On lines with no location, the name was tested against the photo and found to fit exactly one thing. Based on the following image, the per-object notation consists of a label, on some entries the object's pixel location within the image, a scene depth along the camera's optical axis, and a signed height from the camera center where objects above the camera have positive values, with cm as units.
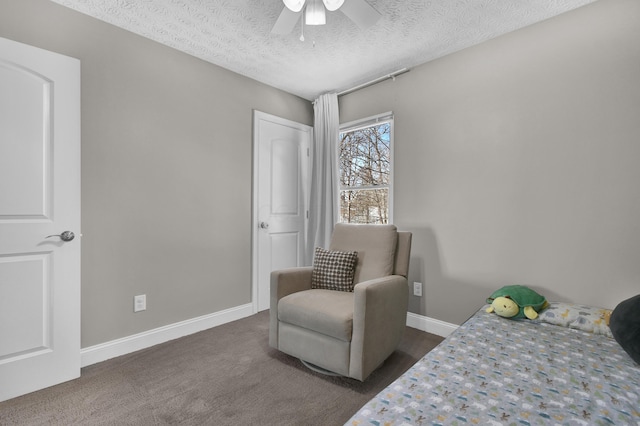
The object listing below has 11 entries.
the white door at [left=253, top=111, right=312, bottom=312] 311 +14
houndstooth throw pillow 232 -48
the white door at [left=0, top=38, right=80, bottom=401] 170 -6
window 304 +43
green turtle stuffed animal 181 -57
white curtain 332 +40
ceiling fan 159 +113
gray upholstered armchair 176 -64
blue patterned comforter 92 -64
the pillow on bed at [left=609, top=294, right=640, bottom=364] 128 -52
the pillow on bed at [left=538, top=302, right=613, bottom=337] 162 -60
